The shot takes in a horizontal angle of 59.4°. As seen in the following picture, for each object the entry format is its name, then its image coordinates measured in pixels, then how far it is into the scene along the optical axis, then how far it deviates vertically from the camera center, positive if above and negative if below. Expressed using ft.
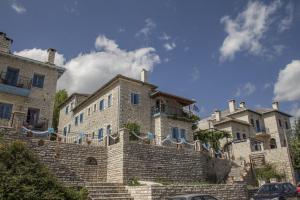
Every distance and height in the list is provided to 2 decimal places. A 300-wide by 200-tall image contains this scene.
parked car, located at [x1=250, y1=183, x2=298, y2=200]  46.47 -2.25
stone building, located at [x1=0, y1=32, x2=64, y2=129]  71.00 +26.56
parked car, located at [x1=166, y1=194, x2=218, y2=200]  35.37 -2.17
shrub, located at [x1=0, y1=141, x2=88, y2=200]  33.71 +0.73
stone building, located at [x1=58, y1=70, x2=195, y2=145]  86.38 +24.43
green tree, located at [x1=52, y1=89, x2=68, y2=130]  127.85 +39.45
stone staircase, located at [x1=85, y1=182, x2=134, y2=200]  45.39 -1.48
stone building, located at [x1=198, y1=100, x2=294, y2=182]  94.89 +23.94
